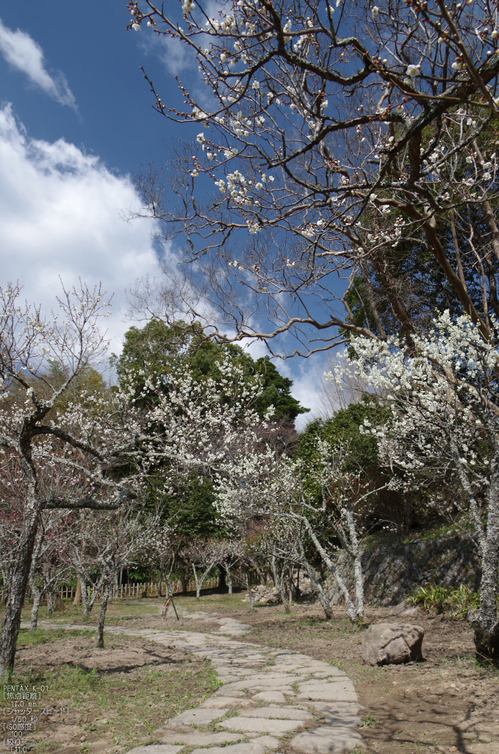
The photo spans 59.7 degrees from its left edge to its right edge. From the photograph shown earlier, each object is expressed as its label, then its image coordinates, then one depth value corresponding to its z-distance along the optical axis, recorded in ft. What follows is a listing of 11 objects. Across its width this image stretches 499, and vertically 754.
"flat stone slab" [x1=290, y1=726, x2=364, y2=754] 8.94
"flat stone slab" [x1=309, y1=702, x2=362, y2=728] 10.69
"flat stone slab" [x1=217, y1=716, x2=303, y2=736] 10.17
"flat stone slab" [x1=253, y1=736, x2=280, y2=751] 9.12
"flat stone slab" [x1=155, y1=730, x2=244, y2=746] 9.46
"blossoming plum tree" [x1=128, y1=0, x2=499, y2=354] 9.81
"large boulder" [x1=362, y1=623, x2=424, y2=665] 15.93
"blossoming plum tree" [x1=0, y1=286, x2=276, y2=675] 15.25
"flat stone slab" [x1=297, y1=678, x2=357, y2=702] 12.76
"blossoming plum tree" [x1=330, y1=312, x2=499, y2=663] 14.12
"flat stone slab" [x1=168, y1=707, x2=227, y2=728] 10.96
